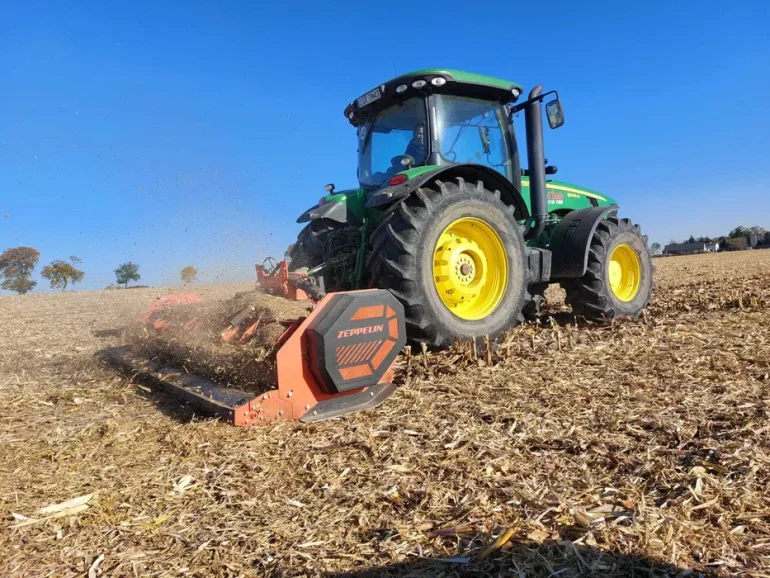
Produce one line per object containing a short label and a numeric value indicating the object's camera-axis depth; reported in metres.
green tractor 3.77
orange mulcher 2.77
